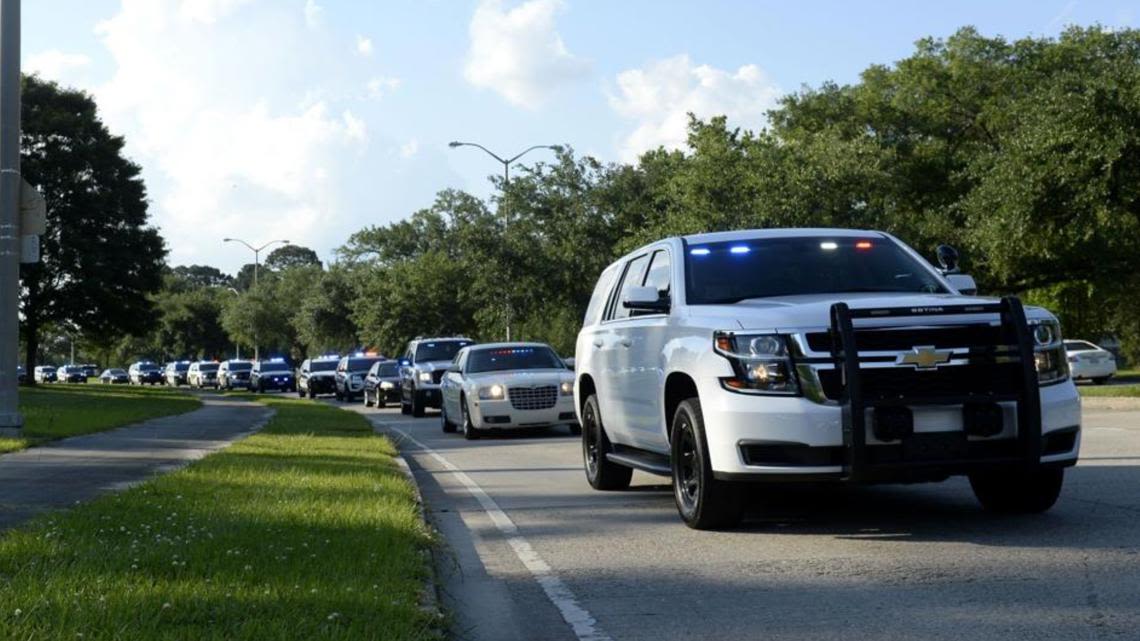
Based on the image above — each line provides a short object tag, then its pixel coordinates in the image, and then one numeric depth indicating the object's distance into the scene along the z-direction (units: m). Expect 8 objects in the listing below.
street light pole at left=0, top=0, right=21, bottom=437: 18.20
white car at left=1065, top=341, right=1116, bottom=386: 42.50
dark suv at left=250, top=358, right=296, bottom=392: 68.75
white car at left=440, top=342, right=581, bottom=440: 21.88
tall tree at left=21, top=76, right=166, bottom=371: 54.78
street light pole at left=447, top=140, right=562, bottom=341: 49.64
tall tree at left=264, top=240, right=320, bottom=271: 181.12
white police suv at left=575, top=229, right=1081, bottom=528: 8.05
